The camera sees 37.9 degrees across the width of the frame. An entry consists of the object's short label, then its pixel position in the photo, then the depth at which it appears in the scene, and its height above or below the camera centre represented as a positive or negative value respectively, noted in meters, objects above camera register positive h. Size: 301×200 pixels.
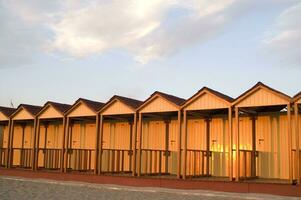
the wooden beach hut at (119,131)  18.55 +0.99
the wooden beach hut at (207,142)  17.73 +0.48
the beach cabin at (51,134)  21.06 +0.92
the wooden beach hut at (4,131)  23.51 +1.15
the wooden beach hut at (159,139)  18.02 +0.62
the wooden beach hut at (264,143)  16.58 +0.45
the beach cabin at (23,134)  22.42 +0.94
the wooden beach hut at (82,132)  19.73 +1.00
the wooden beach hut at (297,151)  13.70 +0.13
